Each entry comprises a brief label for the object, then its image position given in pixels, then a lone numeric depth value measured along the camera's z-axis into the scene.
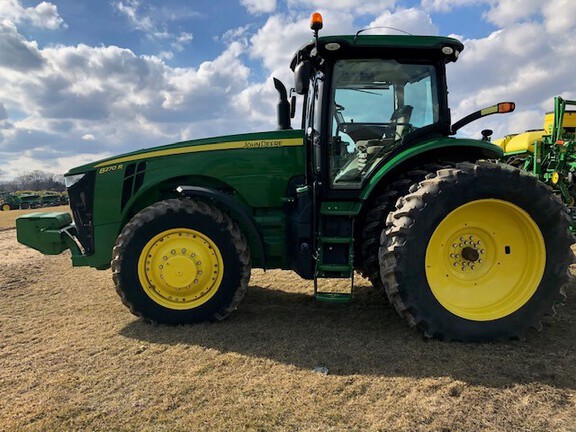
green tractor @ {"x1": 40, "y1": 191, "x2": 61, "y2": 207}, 43.31
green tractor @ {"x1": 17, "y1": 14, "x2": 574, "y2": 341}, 3.41
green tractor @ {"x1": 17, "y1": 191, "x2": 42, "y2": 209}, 41.66
